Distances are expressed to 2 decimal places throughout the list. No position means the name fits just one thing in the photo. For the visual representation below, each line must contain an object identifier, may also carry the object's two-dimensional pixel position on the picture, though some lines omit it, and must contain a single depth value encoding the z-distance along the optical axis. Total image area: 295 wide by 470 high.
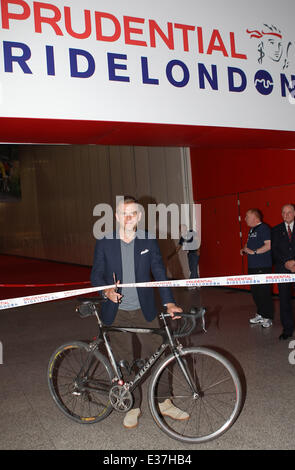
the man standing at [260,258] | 6.16
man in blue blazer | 3.30
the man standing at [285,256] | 5.40
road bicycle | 2.91
